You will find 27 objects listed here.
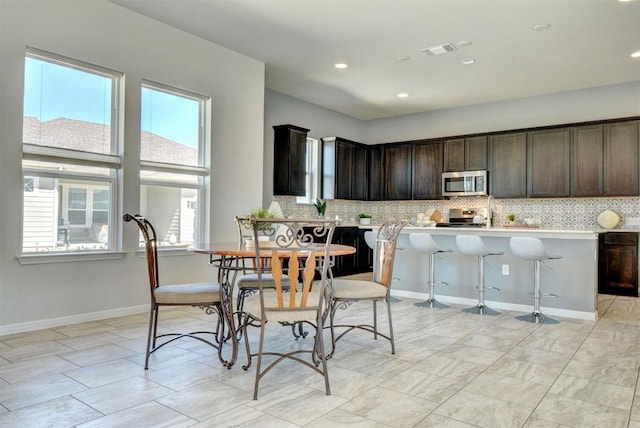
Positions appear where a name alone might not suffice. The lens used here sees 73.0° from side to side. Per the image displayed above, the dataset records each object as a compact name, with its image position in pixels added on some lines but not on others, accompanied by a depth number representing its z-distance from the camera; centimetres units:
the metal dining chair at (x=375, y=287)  309
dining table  278
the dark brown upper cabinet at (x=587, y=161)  643
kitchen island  458
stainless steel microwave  743
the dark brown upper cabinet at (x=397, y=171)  837
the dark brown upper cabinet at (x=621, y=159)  620
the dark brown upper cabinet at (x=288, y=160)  681
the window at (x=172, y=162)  471
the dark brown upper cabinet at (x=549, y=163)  670
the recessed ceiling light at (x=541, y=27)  456
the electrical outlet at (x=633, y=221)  639
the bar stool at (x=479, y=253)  479
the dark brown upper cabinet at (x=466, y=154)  750
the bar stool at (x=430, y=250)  509
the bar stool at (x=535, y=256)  438
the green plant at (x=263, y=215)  332
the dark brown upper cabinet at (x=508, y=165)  707
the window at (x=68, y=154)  384
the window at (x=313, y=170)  799
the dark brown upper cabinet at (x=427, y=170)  798
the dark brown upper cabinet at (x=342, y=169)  797
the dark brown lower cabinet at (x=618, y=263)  600
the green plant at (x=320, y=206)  770
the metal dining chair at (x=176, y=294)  286
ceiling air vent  515
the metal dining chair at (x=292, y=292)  250
